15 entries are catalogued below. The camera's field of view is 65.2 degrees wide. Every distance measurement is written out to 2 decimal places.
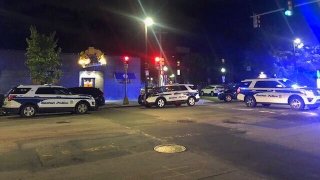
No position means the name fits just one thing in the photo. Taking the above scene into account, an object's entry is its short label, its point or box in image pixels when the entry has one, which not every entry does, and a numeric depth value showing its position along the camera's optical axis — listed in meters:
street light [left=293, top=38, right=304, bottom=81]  29.96
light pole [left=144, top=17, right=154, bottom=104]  20.40
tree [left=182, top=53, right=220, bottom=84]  55.41
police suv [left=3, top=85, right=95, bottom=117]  13.56
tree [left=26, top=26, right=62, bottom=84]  21.04
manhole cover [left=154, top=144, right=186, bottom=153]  6.47
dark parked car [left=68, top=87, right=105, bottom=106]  18.35
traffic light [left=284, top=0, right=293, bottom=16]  12.74
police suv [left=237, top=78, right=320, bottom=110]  14.91
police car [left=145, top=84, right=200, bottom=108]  17.73
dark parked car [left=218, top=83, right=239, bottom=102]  22.56
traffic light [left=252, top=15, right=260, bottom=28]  14.44
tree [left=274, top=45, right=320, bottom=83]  29.18
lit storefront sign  23.59
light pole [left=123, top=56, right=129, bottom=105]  20.52
